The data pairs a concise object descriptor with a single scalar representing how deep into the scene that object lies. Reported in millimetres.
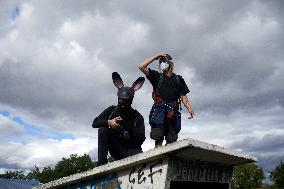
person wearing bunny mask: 5379
